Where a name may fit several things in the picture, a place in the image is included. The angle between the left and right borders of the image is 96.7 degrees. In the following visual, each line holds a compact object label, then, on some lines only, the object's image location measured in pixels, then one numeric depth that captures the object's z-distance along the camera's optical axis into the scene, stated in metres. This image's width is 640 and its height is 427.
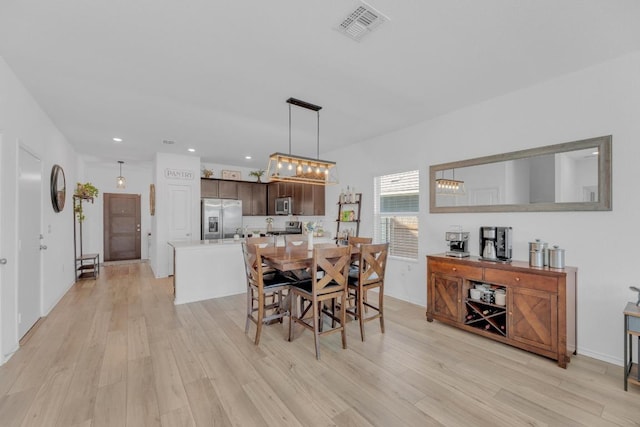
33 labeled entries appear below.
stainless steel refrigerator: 6.43
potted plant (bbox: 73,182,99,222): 5.56
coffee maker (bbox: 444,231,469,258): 3.36
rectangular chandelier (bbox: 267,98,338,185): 3.45
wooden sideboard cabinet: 2.48
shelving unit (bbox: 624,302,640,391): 2.12
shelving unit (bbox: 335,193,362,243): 5.17
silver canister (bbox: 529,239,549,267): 2.73
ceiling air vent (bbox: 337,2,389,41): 1.86
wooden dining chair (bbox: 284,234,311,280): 3.37
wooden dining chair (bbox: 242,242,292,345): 2.85
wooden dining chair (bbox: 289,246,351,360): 2.65
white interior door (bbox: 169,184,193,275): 6.01
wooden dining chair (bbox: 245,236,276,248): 3.82
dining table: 2.74
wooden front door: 7.70
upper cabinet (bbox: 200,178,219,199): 6.64
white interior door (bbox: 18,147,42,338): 2.93
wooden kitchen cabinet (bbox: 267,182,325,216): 6.02
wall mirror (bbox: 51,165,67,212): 4.07
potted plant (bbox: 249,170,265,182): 7.44
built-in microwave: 6.70
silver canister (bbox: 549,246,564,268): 2.61
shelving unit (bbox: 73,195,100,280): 5.66
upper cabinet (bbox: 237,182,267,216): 7.20
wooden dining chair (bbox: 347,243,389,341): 3.01
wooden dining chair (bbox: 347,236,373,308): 3.44
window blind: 4.32
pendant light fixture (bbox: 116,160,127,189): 6.81
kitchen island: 4.25
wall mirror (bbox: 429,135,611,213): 2.61
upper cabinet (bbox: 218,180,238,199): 6.90
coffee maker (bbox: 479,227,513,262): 3.05
